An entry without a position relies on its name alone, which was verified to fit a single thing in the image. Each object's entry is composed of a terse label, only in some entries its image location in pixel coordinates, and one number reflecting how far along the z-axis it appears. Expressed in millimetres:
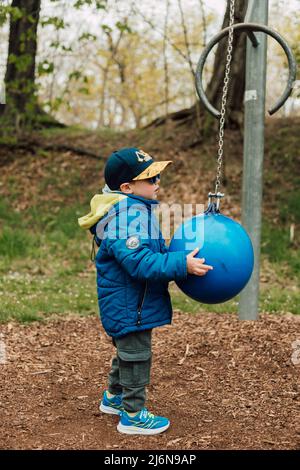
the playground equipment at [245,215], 3514
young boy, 3436
